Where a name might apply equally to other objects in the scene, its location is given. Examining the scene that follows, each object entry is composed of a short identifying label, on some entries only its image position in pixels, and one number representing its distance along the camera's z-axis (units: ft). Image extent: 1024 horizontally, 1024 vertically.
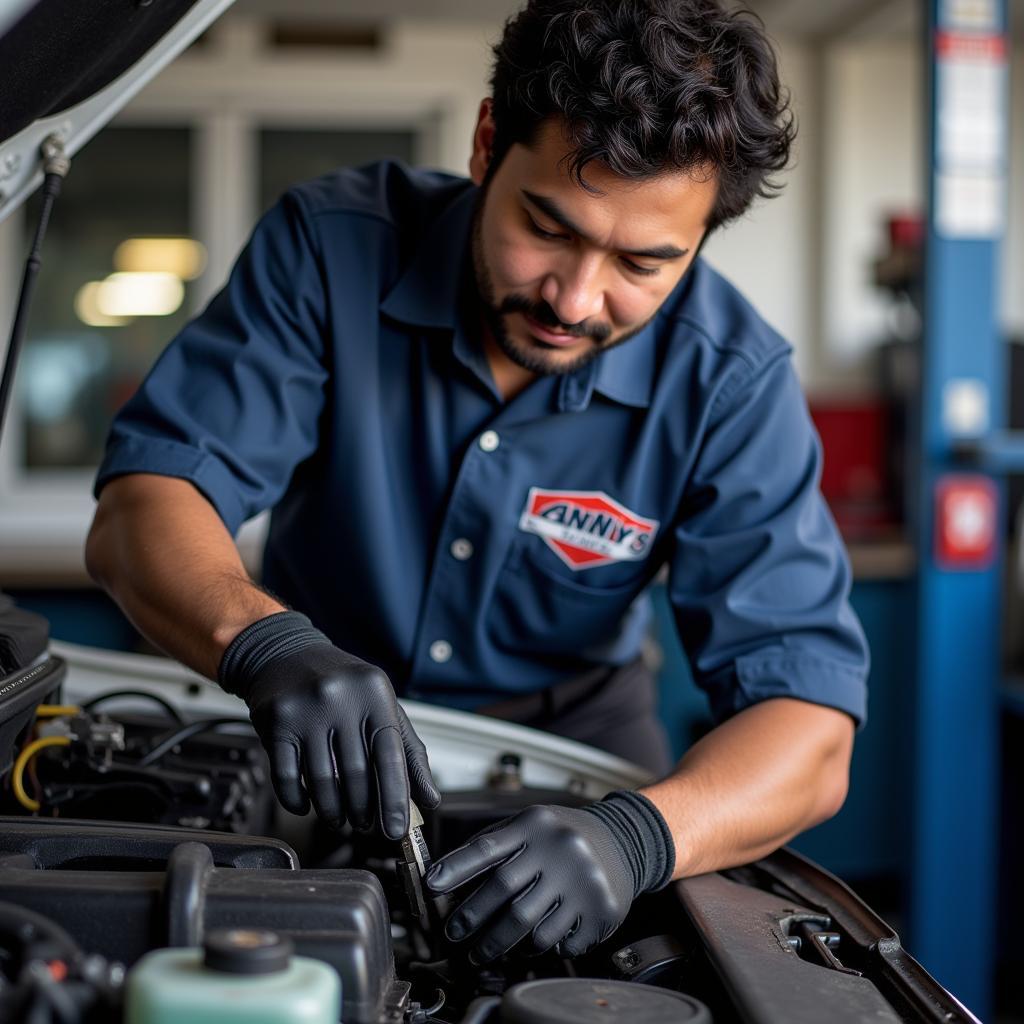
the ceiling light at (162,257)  14.03
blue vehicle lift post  8.50
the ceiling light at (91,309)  14.01
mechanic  3.64
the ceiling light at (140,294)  14.02
